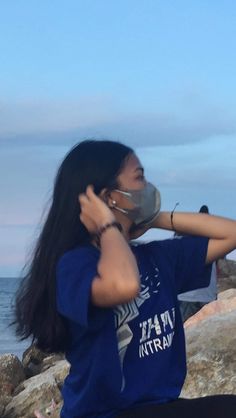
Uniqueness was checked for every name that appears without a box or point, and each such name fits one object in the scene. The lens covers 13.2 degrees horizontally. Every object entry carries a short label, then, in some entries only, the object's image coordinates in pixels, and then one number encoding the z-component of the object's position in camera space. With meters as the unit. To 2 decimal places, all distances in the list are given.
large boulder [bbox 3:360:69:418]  9.61
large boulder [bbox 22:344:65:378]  14.28
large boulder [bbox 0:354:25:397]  11.91
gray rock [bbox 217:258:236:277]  19.63
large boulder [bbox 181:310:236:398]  7.39
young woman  3.91
